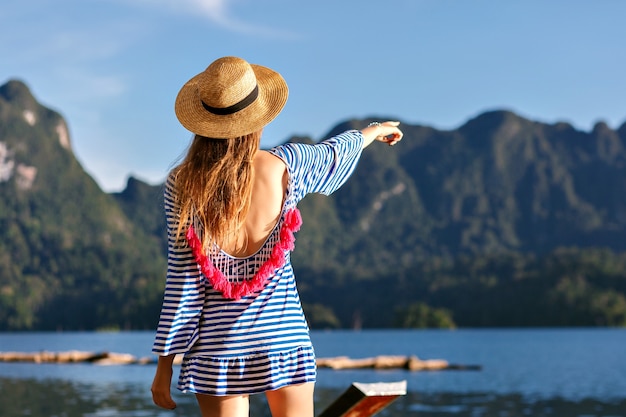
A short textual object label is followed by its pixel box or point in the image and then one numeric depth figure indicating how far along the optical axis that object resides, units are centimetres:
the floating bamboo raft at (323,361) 3825
